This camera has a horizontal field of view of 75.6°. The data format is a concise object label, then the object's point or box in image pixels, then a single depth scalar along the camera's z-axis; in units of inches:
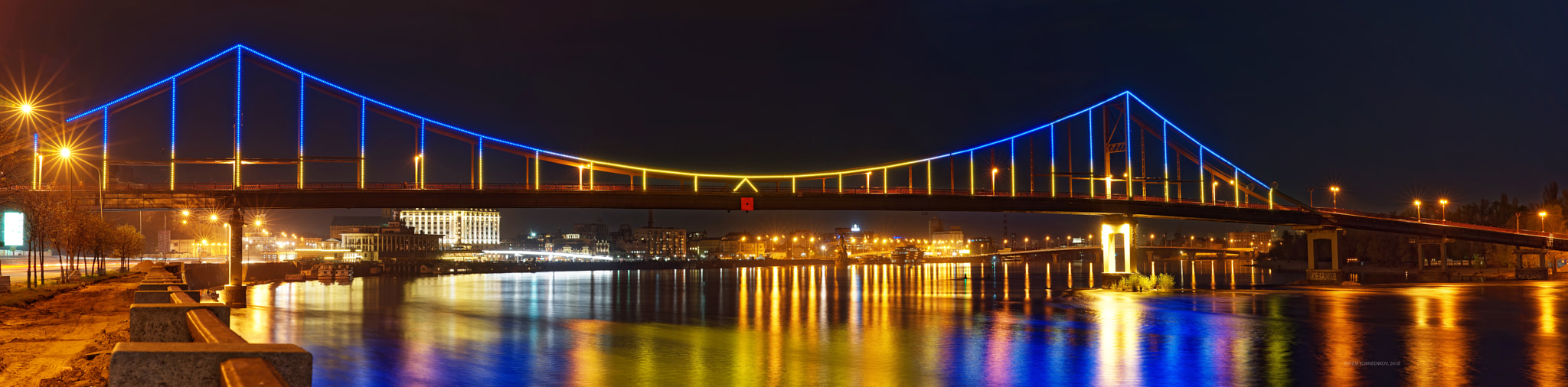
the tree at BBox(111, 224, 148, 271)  3427.7
